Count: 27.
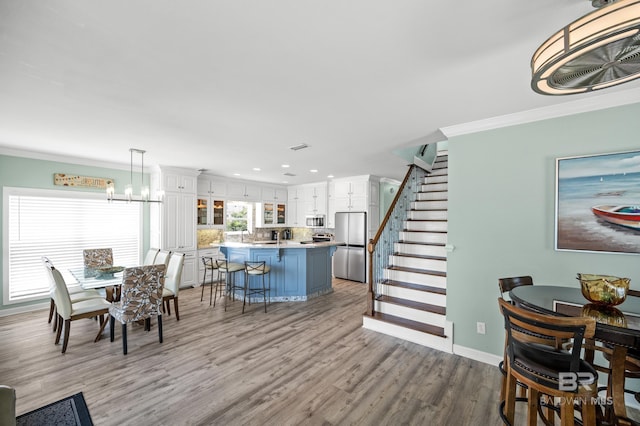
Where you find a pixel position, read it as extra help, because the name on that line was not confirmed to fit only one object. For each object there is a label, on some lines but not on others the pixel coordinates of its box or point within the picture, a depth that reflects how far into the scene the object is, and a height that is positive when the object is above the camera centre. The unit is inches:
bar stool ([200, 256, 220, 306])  192.6 -40.2
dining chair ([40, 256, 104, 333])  131.7 -47.5
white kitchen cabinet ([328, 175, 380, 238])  262.8 +15.5
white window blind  166.7 -15.6
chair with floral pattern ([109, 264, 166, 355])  122.4 -41.0
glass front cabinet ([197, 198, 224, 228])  251.4 -1.1
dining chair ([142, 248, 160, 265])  183.5 -32.0
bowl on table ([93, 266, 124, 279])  144.2 -33.7
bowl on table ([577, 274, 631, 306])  64.3 -18.6
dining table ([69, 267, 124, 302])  129.6 -35.6
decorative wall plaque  180.7 +20.5
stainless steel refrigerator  259.6 -34.8
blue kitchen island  200.7 -41.6
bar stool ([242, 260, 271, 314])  180.5 -40.9
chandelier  150.7 +13.3
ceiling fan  39.5 +27.4
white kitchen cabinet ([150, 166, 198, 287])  217.5 -4.6
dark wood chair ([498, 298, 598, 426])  55.6 -34.6
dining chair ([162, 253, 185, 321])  158.9 -42.7
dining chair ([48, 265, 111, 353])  118.9 -45.7
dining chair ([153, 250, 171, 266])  166.4 -30.0
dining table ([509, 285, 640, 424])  55.5 -23.7
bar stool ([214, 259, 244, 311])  185.2 -41.1
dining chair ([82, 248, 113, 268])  174.6 -31.3
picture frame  87.7 +3.6
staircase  132.6 -40.8
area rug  79.7 -62.9
